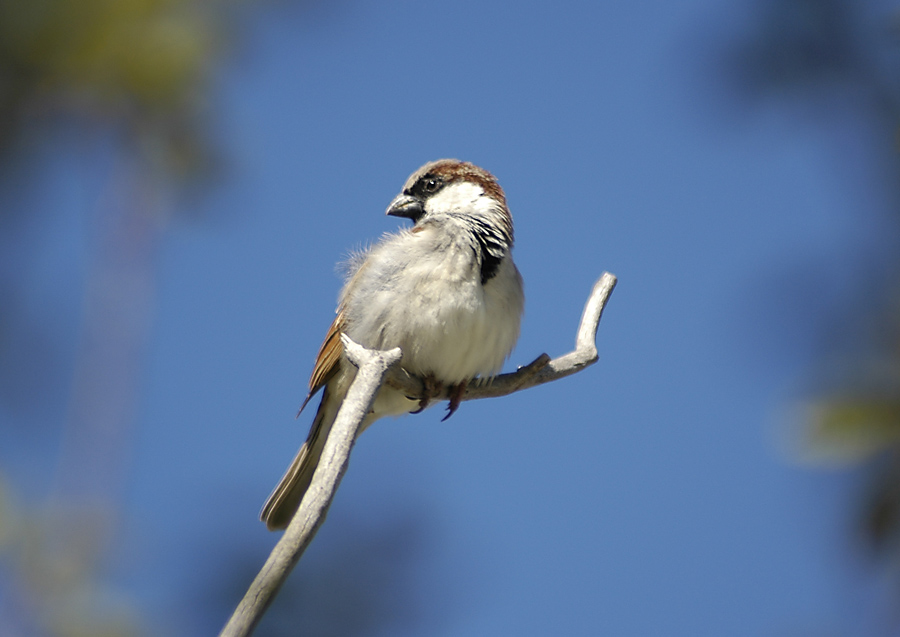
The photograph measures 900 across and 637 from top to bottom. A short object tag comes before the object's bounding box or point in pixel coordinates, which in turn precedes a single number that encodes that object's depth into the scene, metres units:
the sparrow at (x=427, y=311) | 6.30
